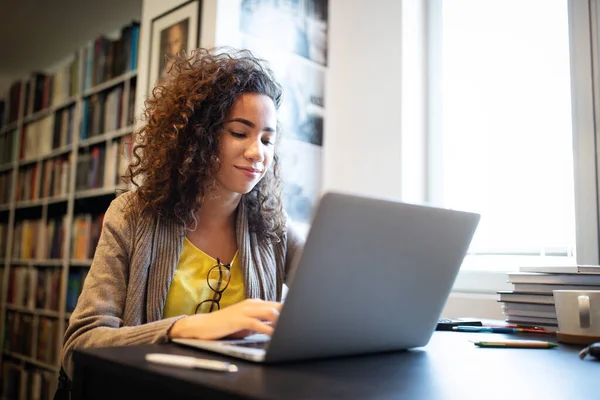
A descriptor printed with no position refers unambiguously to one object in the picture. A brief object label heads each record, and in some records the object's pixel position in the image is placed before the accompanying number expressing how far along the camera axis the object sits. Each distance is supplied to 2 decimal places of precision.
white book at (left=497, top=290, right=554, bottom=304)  1.19
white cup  0.97
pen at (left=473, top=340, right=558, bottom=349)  0.90
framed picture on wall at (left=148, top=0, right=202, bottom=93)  2.11
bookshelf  2.78
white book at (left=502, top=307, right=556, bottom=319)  1.18
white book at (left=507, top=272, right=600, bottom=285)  1.14
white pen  0.58
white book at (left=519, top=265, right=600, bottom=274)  1.14
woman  1.15
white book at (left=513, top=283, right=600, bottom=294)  1.15
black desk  0.53
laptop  0.62
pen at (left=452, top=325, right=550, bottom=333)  1.13
